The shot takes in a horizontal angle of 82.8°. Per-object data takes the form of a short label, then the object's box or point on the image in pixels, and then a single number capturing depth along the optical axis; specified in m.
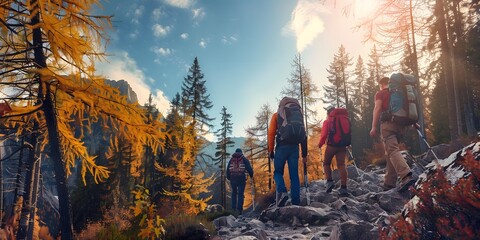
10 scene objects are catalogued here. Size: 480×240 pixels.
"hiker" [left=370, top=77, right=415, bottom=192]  5.79
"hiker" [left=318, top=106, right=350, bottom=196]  6.99
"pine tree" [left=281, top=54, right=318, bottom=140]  24.05
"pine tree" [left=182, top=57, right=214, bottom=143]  25.83
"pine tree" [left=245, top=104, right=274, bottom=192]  24.27
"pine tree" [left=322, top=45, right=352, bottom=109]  35.28
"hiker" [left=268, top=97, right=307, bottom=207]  6.21
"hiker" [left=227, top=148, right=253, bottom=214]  10.66
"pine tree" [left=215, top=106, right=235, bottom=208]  30.28
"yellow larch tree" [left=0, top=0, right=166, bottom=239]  4.81
